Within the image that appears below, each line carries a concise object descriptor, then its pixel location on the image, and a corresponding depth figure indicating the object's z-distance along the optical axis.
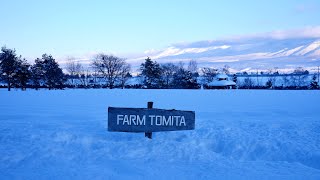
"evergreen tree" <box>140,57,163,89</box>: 75.44
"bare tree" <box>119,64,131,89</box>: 85.13
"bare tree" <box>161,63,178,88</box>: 95.42
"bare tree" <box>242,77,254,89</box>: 111.69
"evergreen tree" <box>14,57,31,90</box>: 54.37
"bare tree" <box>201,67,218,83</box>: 106.97
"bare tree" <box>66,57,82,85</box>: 103.19
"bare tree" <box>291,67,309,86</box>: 117.62
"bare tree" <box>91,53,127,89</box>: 83.00
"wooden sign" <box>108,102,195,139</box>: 7.33
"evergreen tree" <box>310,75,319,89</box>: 70.18
